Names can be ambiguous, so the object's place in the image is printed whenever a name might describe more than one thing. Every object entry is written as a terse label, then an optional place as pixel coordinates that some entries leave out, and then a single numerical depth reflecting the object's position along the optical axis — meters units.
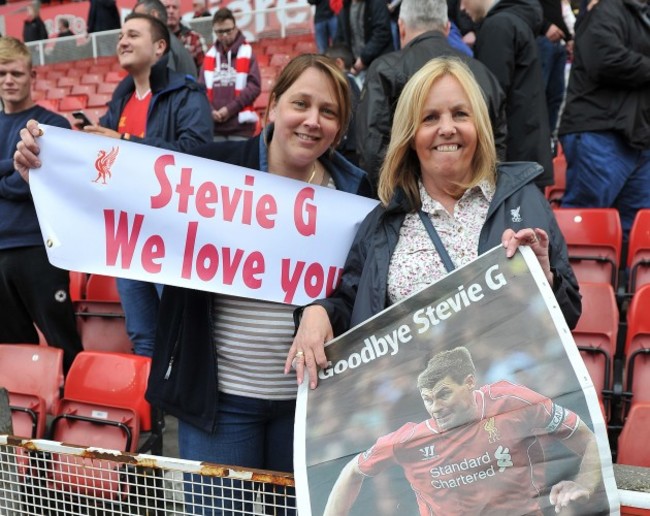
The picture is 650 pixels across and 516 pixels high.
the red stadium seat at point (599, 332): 3.42
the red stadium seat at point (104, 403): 3.61
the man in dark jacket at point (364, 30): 7.23
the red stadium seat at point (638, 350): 3.29
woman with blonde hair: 1.92
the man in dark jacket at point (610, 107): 4.45
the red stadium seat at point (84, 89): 13.67
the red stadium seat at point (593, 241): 4.32
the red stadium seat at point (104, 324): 4.61
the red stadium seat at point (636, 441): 2.78
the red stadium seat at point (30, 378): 3.80
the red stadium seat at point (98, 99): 12.67
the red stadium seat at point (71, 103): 12.22
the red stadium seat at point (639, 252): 4.18
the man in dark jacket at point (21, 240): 3.96
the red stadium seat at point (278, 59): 12.15
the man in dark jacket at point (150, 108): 3.87
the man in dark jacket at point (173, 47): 5.47
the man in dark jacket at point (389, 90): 3.61
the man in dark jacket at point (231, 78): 6.44
